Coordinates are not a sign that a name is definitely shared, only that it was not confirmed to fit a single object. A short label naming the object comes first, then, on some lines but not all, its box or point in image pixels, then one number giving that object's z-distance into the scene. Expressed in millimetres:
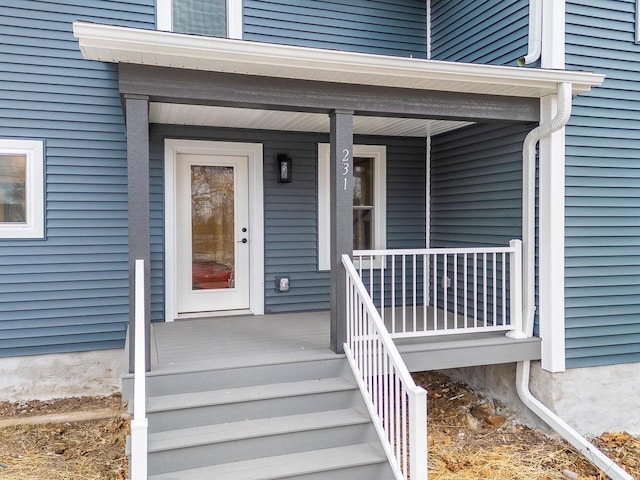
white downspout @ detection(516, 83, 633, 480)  4180
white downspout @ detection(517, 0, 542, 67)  4449
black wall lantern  5551
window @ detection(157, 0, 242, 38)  5176
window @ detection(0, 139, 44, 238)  4770
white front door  5465
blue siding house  3904
